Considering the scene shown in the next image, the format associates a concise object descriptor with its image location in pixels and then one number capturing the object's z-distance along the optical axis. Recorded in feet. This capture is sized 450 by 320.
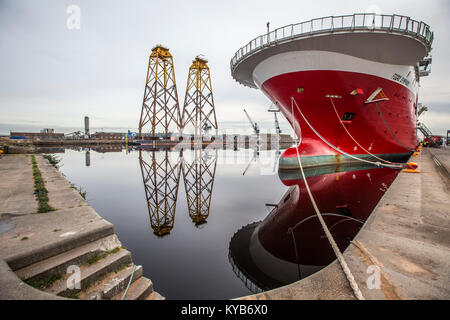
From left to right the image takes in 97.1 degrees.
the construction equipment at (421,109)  93.02
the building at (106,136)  230.89
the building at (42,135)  219.14
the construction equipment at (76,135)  226.81
